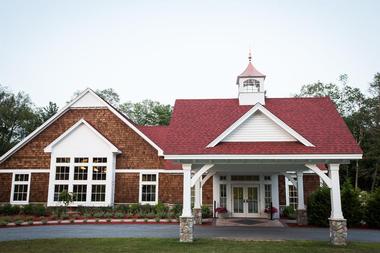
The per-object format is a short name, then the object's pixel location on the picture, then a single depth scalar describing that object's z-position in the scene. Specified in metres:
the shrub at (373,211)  16.75
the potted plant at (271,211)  19.83
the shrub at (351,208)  16.98
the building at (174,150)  13.45
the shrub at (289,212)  20.60
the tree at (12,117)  47.62
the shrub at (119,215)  19.13
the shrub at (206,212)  19.89
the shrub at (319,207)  16.88
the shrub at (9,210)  20.83
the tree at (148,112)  49.56
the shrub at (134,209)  20.66
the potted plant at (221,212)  20.30
